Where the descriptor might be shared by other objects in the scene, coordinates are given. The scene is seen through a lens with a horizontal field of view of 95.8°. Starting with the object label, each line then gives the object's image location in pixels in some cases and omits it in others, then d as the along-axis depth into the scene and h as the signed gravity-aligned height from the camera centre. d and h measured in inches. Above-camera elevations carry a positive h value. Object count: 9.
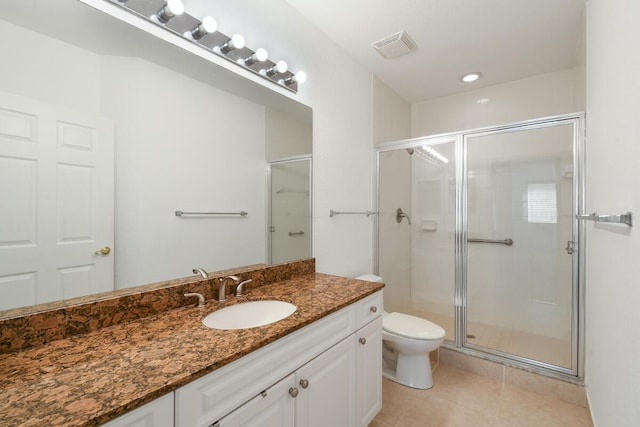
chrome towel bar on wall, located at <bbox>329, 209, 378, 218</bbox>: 84.4 +0.4
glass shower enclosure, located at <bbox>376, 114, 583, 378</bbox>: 82.0 -7.7
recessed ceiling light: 104.5 +50.9
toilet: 76.7 -35.7
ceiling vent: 82.2 +50.3
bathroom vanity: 24.3 -15.6
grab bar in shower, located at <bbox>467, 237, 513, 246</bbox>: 96.0 -9.0
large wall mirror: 34.2 +8.5
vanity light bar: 46.5 +32.7
